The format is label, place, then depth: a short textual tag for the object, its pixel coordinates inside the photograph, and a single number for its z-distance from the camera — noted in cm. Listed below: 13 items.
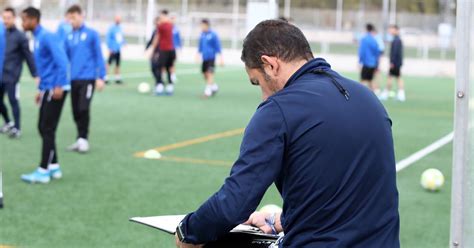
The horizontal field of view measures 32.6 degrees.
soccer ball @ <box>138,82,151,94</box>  2277
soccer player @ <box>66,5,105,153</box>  1192
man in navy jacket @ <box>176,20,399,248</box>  317
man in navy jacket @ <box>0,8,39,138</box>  1356
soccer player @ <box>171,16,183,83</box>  2824
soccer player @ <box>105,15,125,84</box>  2631
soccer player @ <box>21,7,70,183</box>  958
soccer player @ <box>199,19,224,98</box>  2278
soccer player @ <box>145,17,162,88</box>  2224
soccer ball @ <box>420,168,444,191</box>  978
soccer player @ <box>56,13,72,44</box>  1235
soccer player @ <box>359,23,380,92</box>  2281
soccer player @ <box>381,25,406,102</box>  2353
